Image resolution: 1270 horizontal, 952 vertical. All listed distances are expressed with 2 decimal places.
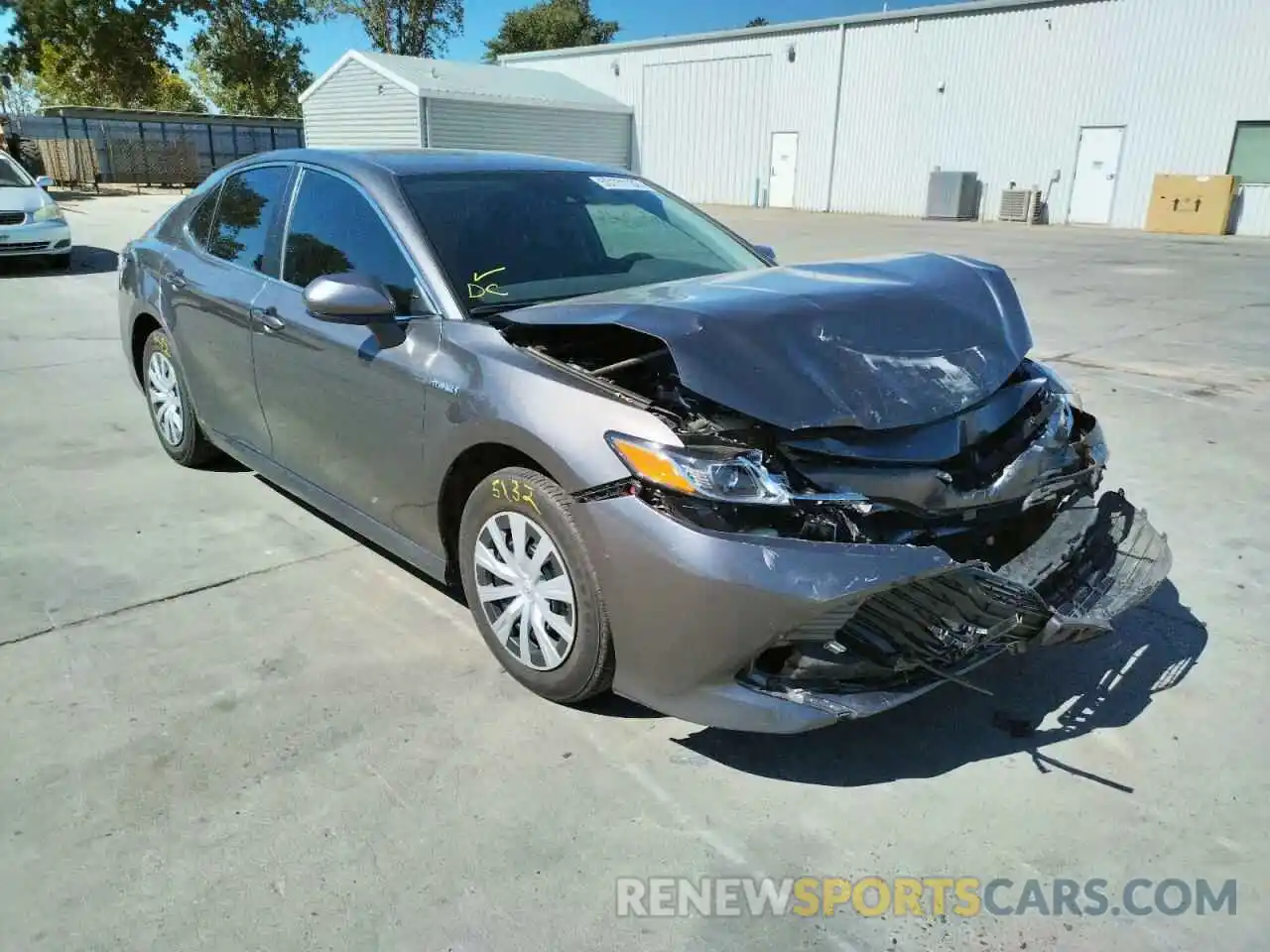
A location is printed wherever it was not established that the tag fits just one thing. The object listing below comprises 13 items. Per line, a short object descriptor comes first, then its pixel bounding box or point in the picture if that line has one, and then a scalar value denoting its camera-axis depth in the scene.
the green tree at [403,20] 49.97
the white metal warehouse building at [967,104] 21.61
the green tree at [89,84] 44.91
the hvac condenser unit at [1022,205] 24.44
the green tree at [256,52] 48.03
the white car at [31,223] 12.37
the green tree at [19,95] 48.47
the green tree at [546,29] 61.59
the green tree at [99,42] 41.38
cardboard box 21.27
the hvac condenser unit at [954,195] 25.39
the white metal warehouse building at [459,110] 28.89
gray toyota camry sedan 2.40
